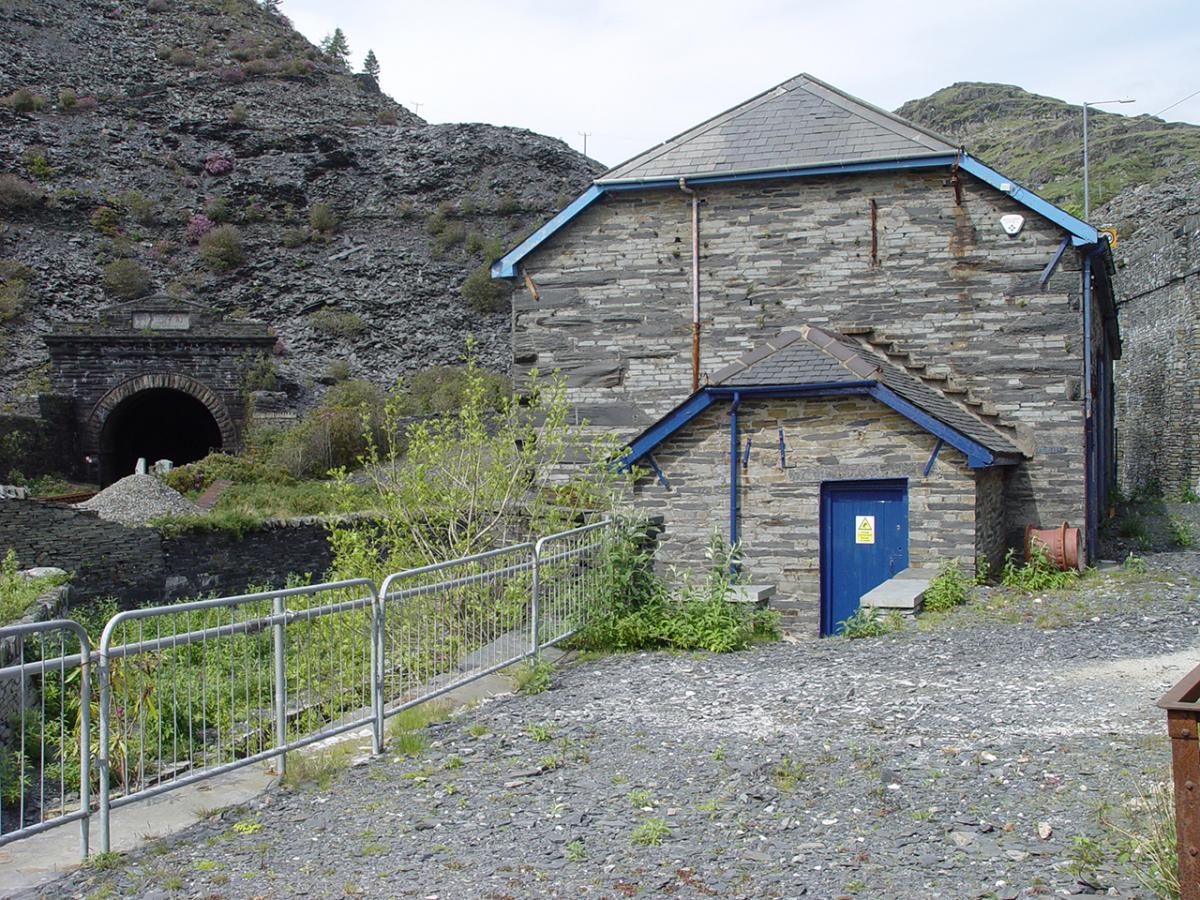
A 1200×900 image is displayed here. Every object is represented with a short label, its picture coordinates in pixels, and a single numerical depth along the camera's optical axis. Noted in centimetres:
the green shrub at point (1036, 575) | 1209
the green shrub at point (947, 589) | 1088
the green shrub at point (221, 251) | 4516
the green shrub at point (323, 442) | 2586
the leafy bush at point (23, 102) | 5169
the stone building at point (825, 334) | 1196
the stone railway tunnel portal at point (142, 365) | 2961
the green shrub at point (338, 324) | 4031
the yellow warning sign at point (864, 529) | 1194
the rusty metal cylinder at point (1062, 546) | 1291
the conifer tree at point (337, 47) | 7212
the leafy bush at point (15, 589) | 1163
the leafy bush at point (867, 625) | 1009
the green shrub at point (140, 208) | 4688
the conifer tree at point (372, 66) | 7131
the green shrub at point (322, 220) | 4962
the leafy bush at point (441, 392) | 3006
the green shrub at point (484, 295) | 4416
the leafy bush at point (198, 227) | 4703
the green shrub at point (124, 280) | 4078
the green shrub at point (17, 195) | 4322
